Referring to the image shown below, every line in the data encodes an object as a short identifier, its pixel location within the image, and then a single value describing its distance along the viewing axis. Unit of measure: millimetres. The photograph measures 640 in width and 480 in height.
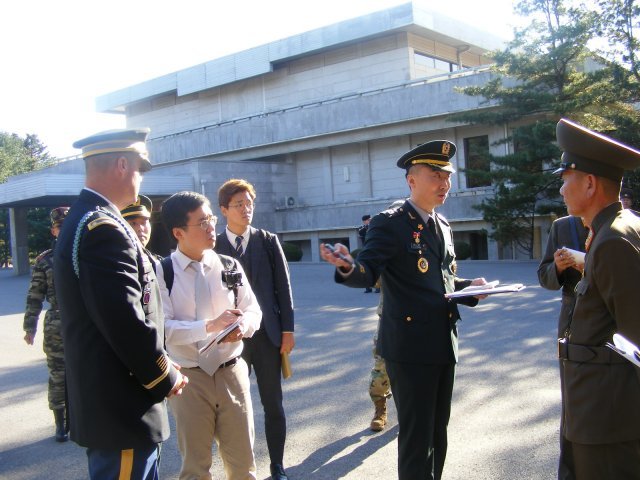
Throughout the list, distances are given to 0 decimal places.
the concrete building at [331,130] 27516
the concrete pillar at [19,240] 32750
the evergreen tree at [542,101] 20297
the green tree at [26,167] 40812
